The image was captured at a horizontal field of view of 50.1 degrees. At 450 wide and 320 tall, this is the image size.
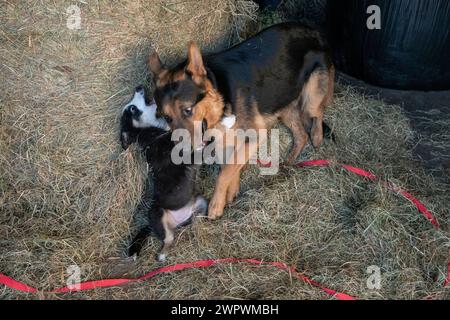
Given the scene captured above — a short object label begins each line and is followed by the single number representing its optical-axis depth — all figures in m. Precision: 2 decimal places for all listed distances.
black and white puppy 4.20
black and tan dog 3.94
